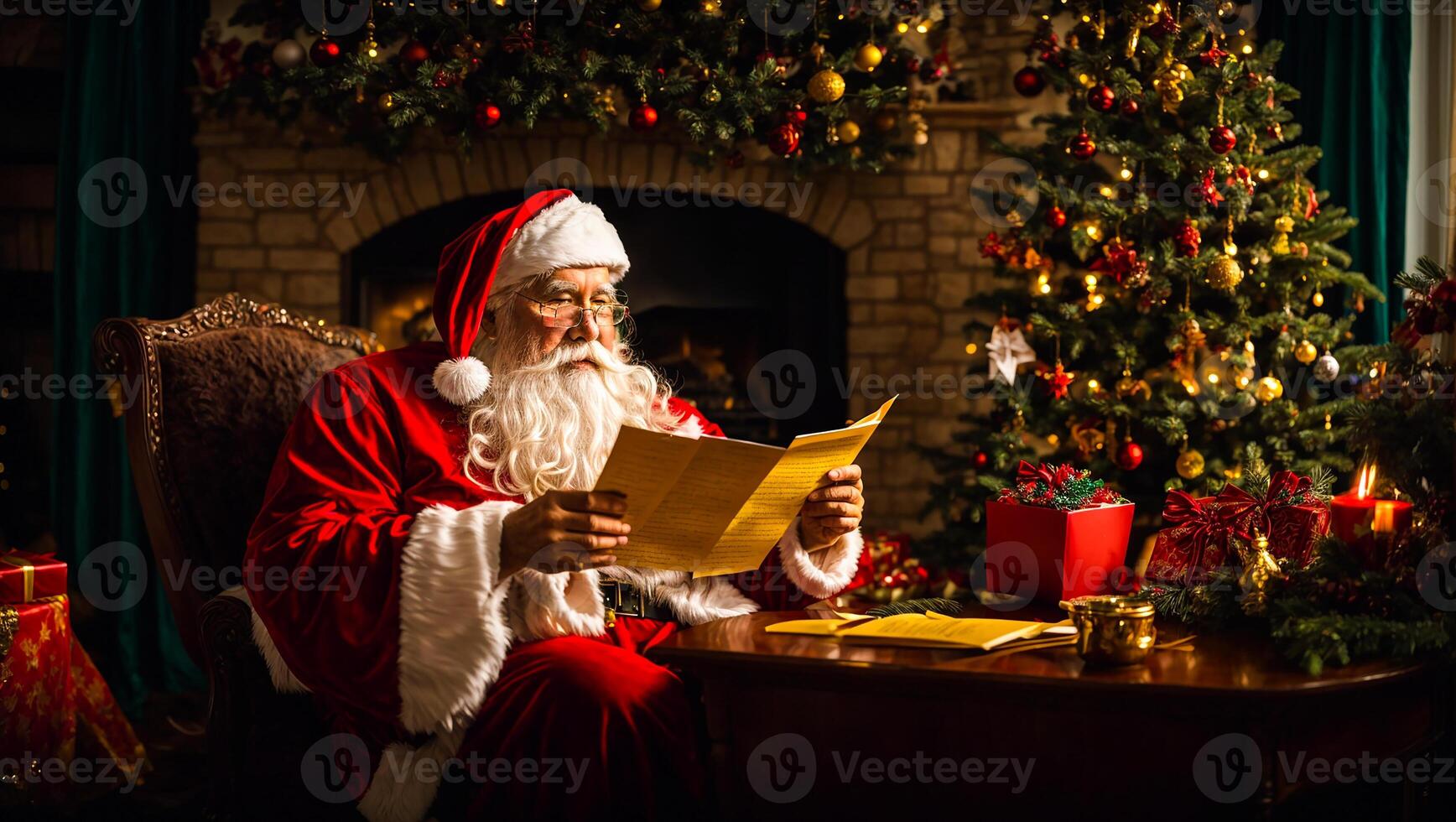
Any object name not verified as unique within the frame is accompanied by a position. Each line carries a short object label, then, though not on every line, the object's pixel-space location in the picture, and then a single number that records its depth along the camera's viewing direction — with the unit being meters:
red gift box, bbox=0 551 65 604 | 2.73
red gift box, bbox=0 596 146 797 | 2.69
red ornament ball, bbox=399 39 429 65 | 3.87
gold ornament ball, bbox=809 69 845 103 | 3.88
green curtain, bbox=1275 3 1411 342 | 3.68
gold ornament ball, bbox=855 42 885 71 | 3.92
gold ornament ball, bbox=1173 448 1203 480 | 3.30
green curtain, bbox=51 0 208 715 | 4.16
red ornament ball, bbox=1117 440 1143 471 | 3.35
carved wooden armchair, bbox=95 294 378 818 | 2.08
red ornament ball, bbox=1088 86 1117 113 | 3.37
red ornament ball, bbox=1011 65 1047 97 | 3.82
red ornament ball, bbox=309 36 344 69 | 3.83
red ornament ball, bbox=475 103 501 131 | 3.88
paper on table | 1.62
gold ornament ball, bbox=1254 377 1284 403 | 3.23
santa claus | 1.81
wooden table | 1.44
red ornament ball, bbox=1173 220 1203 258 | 3.28
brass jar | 1.50
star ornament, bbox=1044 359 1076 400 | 3.46
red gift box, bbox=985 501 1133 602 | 1.99
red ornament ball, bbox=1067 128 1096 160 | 3.42
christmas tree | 3.31
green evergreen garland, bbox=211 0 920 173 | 3.92
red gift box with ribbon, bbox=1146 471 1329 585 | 1.95
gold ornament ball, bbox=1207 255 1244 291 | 3.23
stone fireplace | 4.46
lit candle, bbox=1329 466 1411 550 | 1.79
